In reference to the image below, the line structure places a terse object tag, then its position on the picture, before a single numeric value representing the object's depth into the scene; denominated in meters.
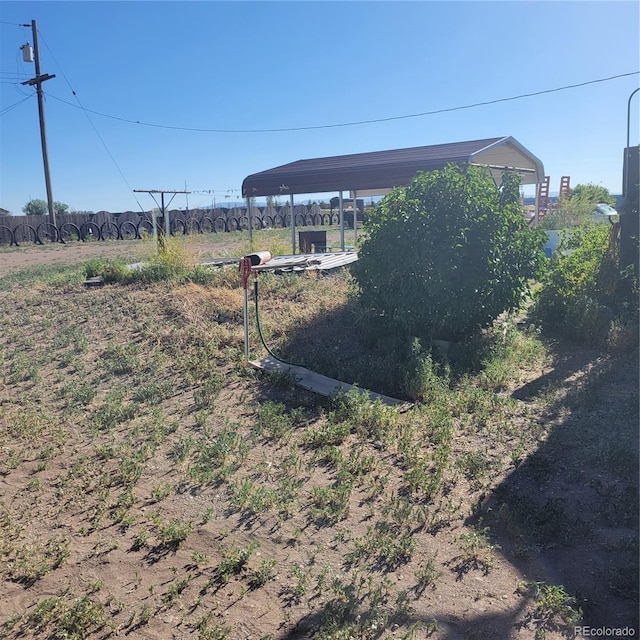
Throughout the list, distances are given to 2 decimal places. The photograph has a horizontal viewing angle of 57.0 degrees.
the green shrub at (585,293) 6.67
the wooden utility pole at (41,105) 25.14
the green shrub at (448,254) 6.19
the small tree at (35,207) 49.38
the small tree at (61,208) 54.61
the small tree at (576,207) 17.94
